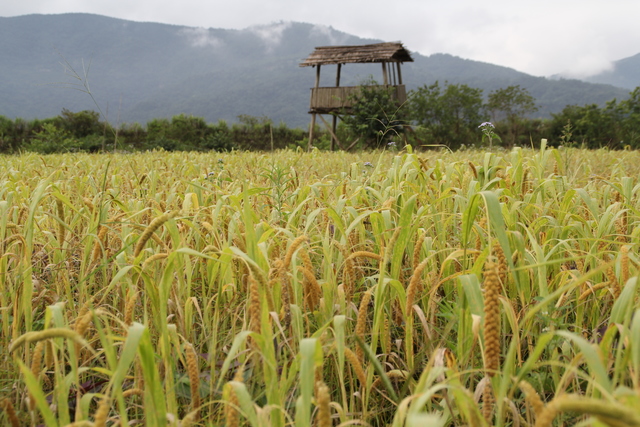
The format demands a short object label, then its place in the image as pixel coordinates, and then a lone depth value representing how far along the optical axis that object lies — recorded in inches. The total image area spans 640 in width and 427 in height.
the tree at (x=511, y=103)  1098.7
